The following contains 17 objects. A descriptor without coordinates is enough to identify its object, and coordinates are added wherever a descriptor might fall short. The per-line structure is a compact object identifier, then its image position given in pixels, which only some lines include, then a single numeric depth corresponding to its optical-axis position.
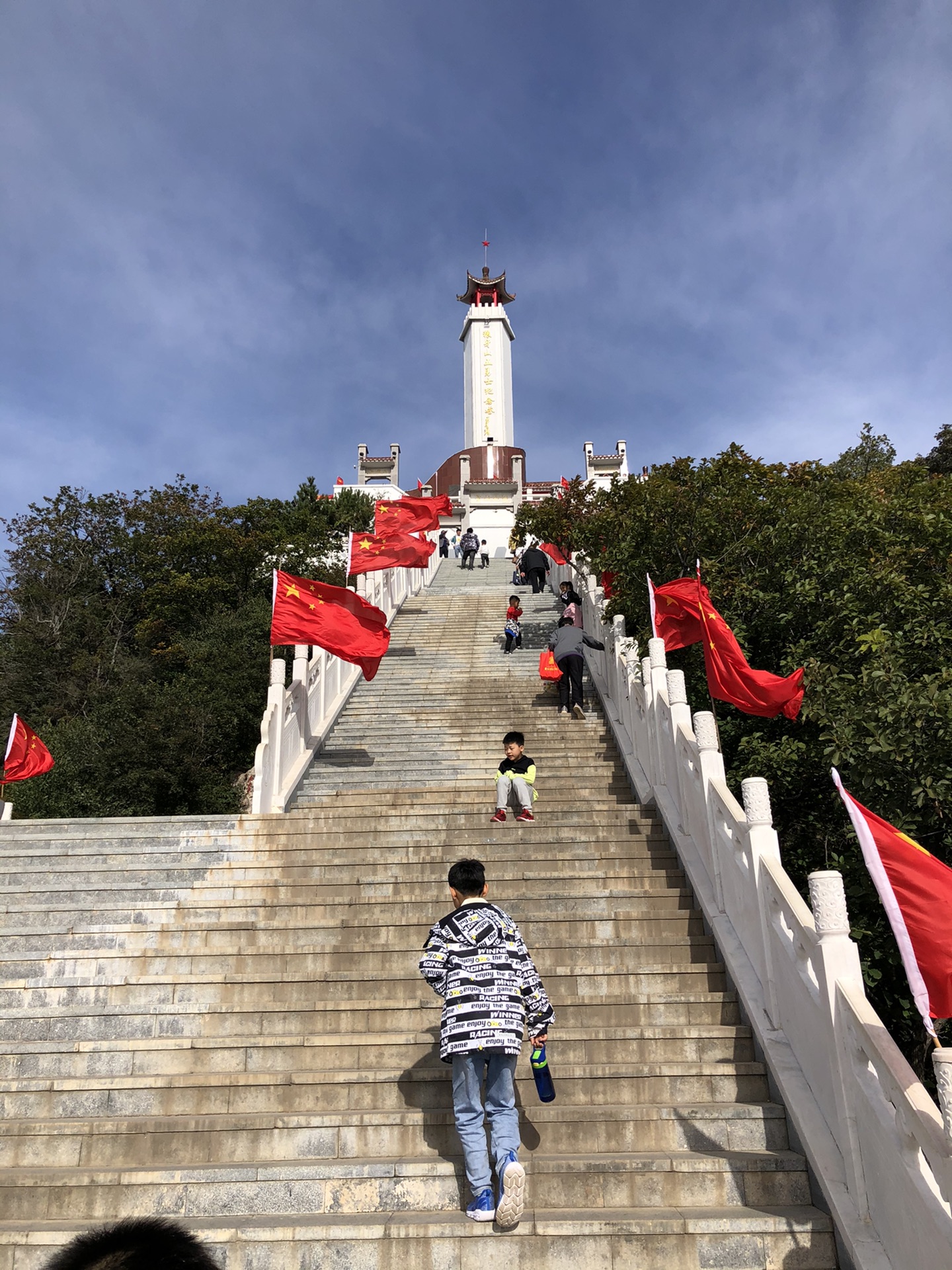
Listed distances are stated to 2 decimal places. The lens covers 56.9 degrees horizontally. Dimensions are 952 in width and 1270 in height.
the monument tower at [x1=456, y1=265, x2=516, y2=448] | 49.97
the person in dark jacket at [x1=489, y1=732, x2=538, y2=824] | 8.09
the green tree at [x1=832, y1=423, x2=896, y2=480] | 28.75
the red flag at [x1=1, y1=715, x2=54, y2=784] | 10.28
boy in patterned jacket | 3.87
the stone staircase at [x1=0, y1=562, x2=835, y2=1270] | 3.93
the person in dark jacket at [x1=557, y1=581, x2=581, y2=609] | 14.31
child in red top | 15.72
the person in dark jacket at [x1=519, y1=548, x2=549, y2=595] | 20.95
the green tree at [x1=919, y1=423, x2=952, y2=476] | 27.18
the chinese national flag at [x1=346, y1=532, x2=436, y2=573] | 16.69
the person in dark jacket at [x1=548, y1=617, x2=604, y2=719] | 11.73
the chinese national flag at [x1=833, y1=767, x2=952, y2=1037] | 3.79
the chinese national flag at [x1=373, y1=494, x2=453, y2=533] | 17.86
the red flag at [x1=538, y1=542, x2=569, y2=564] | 19.69
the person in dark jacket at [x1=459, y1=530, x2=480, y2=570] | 28.21
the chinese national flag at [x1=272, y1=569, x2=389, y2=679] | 11.01
